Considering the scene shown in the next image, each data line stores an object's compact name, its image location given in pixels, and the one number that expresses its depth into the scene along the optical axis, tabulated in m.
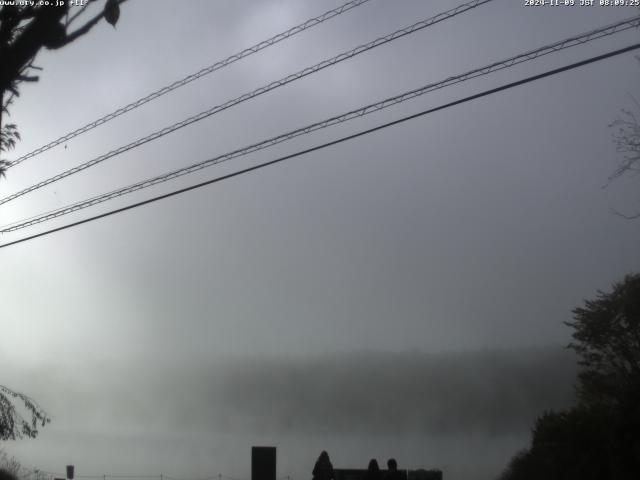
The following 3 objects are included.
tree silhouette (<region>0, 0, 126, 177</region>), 6.14
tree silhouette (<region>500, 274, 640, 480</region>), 15.63
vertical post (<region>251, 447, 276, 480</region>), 19.30
